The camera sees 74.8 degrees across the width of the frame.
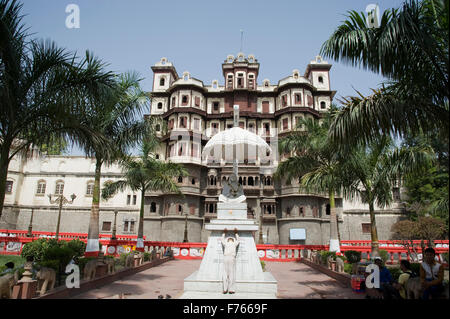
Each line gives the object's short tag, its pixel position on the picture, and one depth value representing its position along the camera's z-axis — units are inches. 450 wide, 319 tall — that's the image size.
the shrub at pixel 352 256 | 536.2
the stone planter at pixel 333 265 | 468.4
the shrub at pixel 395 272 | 319.3
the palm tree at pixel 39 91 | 256.1
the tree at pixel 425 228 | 738.8
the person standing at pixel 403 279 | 236.8
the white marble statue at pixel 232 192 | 374.7
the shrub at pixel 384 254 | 633.6
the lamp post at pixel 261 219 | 940.8
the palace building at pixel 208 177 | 1247.3
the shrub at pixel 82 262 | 369.4
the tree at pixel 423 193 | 1013.8
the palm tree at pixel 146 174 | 700.7
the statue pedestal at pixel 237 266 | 308.3
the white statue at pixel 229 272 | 295.3
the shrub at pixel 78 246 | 503.3
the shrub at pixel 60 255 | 340.5
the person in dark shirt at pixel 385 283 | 233.7
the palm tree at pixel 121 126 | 467.4
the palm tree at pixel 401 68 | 217.8
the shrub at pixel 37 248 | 473.7
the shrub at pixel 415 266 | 332.7
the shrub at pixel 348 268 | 422.1
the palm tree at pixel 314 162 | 587.3
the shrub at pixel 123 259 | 507.9
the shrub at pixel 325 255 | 526.4
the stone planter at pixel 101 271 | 376.0
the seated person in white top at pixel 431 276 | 189.0
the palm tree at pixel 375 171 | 389.1
